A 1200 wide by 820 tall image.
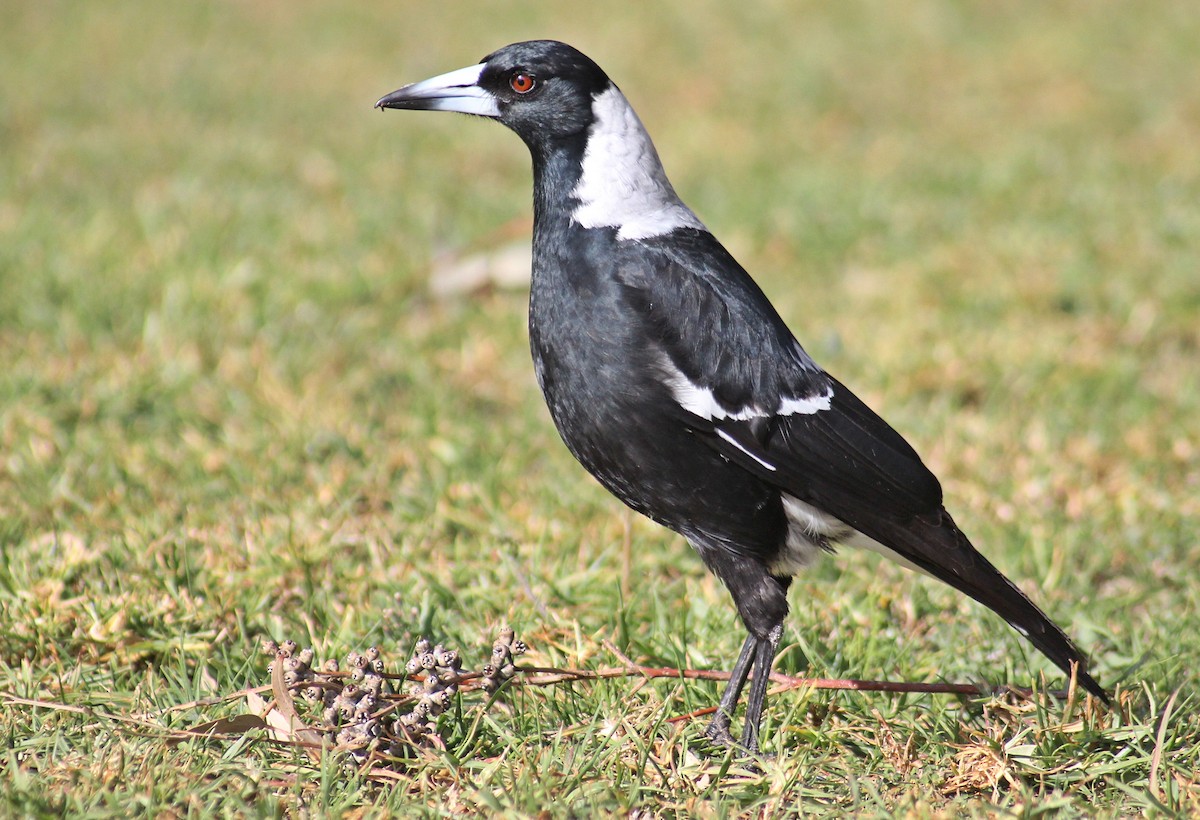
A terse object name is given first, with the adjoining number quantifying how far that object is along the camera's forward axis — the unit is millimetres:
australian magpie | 8009
